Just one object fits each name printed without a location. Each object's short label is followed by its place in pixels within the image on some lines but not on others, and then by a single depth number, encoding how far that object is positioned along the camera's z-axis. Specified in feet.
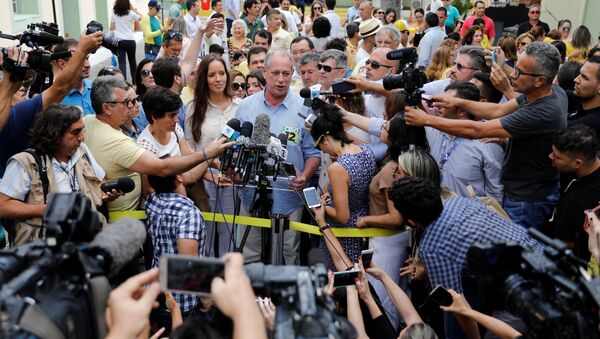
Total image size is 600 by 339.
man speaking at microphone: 16.39
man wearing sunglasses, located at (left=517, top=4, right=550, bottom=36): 38.75
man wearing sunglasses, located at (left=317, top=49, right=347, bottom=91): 19.02
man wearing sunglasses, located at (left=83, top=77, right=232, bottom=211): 12.81
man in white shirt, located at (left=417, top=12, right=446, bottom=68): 31.81
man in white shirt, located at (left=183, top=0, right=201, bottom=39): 37.40
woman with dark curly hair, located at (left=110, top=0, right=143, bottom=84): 36.11
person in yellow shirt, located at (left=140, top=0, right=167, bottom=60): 40.18
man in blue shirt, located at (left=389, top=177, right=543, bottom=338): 10.73
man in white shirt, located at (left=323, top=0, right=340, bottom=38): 39.93
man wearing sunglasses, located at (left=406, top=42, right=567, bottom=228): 13.06
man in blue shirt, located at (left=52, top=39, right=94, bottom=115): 17.39
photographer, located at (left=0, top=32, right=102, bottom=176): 12.59
